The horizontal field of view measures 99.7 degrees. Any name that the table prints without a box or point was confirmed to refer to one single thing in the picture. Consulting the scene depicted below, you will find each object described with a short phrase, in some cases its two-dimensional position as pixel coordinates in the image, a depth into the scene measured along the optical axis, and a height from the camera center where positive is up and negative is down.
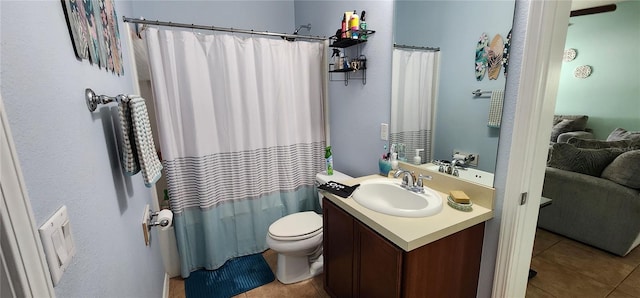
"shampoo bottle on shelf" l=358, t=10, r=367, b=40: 1.78 +0.45
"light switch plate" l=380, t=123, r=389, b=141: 1.84 -0.24
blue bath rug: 1.94 -1.34
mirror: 1.25 +0.09
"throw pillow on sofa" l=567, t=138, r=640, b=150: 2.68 -0.53
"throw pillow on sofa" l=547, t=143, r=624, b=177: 2.33 -0.59
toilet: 1.86 -0.99
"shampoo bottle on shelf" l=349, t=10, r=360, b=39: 1.76 +0.47
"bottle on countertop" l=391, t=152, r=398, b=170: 1.76 -0.42
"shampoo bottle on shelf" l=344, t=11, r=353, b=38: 1.79 +0.50
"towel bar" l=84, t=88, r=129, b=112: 0.79 +0.02
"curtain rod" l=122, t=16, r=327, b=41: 1.66 +0.50
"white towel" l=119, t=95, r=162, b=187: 0.92 -0.13
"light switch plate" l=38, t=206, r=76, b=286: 0.47 -0.25
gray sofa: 2.13 -0.87
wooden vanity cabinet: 1.12 -0.76
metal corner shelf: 1.87 +0.38
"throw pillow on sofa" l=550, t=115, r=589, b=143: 4.18 -0.52
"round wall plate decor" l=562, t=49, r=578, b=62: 4.32 +0.59
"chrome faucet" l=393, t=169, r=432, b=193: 1.46 -0.47
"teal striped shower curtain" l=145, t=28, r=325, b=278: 1.88 -0.25
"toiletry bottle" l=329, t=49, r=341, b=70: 2.07 +0.30
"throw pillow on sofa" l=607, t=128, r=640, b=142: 3.27 -0.57
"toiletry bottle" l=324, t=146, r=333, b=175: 2.29 -0.52
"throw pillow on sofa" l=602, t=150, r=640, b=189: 2.10 -0.63
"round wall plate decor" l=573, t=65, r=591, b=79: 4.20 +0.31
